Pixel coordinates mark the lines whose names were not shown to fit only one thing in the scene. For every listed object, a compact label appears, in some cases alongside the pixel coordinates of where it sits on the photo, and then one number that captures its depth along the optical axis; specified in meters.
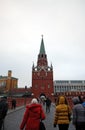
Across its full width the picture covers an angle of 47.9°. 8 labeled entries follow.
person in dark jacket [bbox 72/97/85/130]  2.62
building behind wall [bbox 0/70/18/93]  41.24
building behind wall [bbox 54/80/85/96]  45.42
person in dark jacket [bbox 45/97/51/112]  10.24
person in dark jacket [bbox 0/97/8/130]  3.52
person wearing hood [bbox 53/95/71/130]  2.65
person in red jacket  2.37
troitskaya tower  29.07
